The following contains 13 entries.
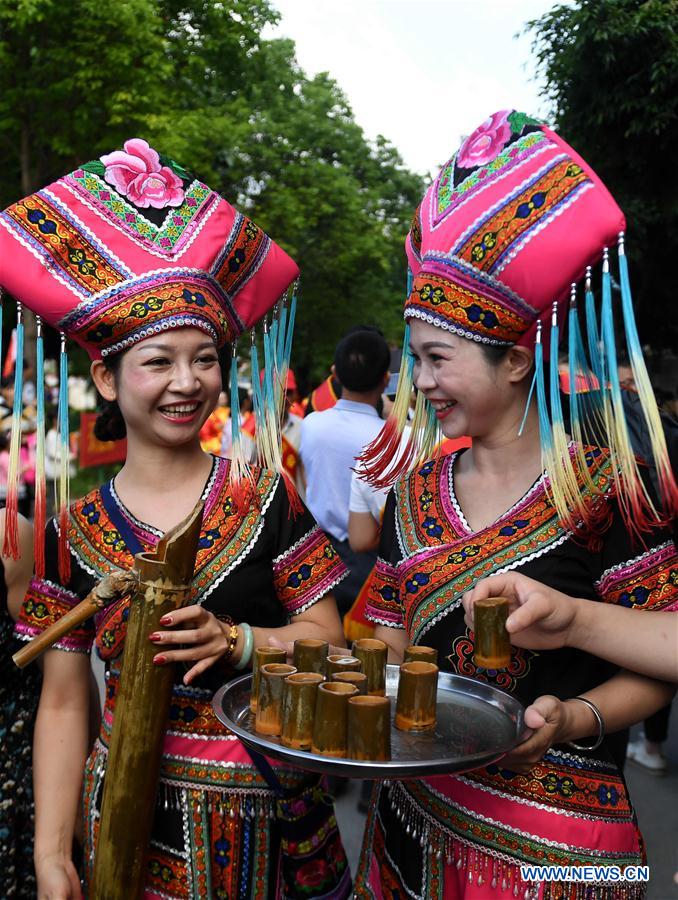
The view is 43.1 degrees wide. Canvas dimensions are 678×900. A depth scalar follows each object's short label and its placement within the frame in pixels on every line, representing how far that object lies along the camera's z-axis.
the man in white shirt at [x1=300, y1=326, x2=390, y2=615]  4.55
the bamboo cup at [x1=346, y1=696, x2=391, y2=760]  1.52
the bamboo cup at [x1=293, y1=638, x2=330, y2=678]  1.77
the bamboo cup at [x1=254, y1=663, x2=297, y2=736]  1.65
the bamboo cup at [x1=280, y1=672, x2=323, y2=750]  1.59
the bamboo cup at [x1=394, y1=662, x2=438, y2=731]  1.65
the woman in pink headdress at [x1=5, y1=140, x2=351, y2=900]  1.94
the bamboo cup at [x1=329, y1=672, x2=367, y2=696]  1.66
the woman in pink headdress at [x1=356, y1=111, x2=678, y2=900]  1.77
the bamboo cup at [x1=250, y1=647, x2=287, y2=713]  1.72
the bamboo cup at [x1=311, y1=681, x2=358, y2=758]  1.55
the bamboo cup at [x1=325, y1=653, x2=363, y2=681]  1.73
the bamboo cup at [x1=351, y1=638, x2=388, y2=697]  1.79
